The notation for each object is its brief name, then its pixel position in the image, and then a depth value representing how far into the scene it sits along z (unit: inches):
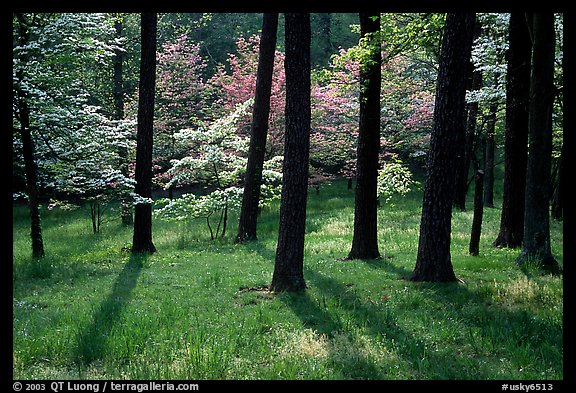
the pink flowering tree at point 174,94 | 1167.6
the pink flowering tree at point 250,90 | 1039.6
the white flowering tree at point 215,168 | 706.2
